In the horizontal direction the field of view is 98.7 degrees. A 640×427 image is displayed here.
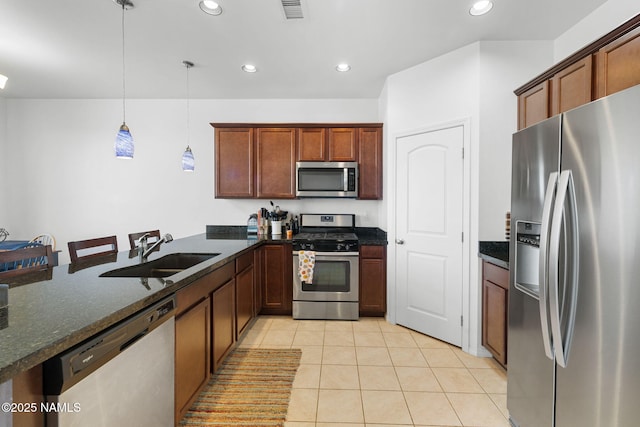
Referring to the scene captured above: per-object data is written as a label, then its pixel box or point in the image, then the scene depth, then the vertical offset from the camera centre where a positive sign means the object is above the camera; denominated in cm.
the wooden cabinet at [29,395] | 74 -53
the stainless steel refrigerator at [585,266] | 97 -22
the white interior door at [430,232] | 255 -23
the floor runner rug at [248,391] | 169 -128
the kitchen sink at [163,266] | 169 -41
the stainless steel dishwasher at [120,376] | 83 -62
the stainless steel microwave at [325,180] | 339 +36
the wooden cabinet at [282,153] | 345 +70
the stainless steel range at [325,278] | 311 -79
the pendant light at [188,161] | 302 +52
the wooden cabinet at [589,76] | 128 +74
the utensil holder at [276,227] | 354 -24
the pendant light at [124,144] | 218 +52
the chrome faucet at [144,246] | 193 -27
